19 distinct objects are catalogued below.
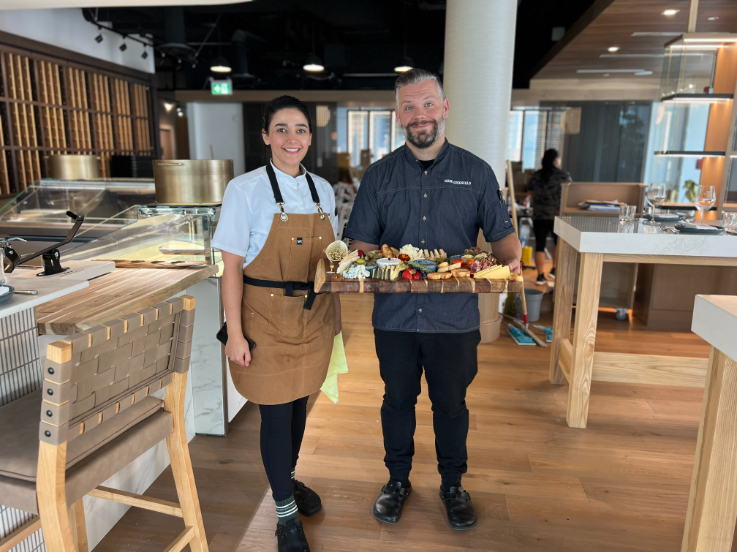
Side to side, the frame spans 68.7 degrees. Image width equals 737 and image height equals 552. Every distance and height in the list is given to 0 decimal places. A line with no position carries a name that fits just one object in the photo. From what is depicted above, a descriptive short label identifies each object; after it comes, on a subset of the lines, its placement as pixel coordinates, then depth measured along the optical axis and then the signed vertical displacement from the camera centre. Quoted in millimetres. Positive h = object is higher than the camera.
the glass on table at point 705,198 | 3094 -234
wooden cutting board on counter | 1762 -545
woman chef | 1802 -446
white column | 3883 +575
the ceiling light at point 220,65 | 9305 +1433
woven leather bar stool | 1257 -749
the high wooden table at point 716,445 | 1445 -779
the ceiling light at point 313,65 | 9148 +1437
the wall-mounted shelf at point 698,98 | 4188 +449
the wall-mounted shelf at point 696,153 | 4293 +24
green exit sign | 10516 +1211
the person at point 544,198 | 6184 -504
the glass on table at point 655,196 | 3271 -238
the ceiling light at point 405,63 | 9762 +1615
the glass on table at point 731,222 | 2881 -344
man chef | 1999 -312
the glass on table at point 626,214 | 3084 -329
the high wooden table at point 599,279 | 2682 -643
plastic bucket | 4781 -1301
